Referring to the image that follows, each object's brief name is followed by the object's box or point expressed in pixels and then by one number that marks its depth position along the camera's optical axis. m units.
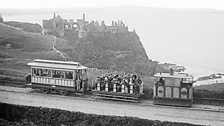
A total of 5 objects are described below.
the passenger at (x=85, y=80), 24.27
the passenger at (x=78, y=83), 23.70
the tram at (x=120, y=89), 22.23
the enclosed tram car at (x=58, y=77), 23.53
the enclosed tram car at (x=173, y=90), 21.09
